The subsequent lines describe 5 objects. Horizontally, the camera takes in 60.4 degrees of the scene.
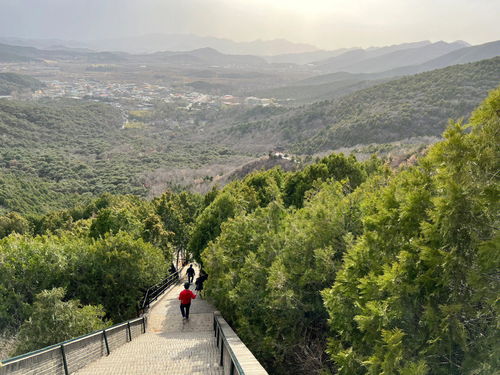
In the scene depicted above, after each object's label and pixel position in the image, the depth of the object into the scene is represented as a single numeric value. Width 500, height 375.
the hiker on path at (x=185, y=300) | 12.69
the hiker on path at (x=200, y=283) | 19.00
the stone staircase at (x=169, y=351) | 8.16
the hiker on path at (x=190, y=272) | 20.25
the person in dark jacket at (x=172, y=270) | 24.29
